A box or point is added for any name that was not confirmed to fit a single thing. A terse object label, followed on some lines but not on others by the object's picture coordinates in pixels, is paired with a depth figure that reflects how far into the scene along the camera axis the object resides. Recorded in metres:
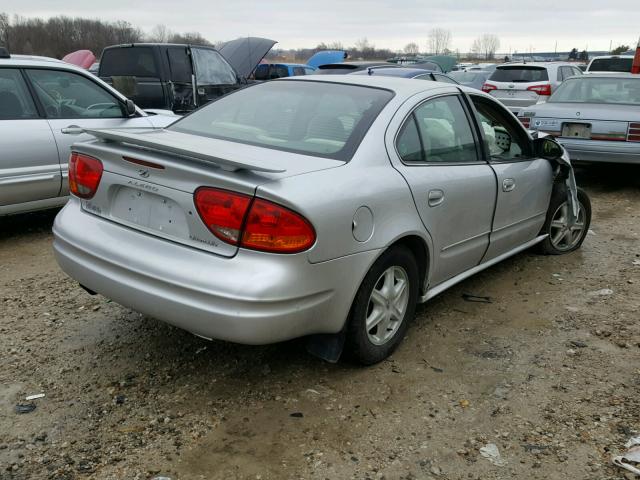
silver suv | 12.70
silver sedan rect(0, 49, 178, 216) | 5.28
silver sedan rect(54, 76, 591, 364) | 2.66
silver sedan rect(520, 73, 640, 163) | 7.53
